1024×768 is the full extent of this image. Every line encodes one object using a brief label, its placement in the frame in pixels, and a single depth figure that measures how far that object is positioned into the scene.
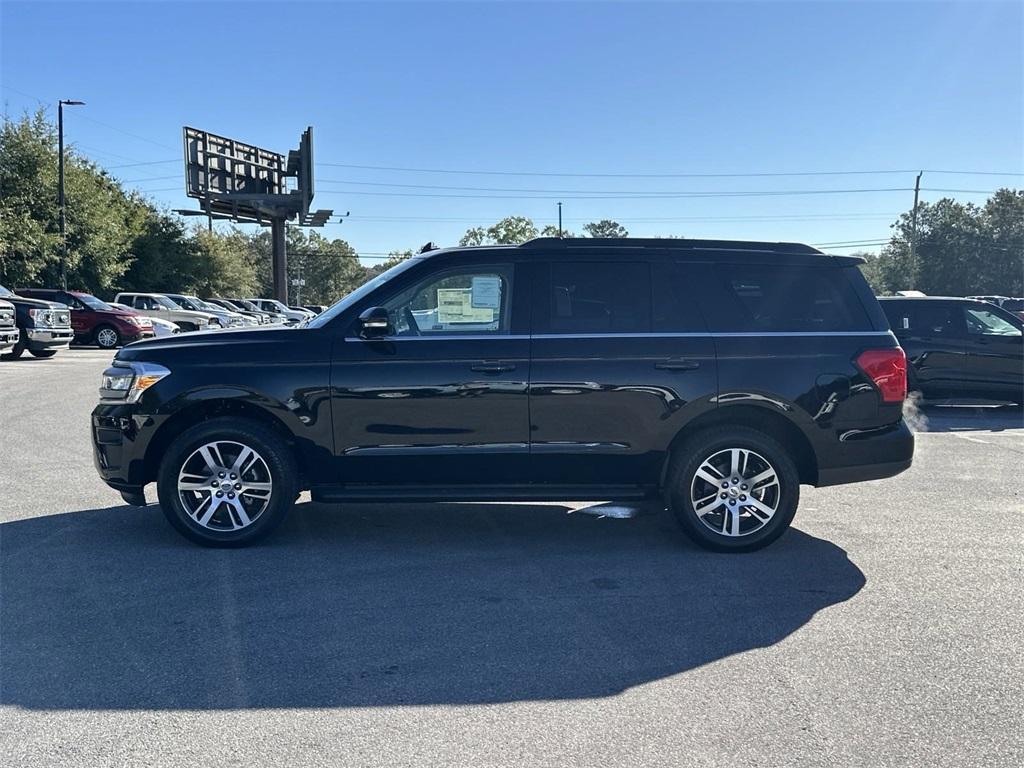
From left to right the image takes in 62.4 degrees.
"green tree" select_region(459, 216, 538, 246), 101.06
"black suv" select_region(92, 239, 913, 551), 5.33
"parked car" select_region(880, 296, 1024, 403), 12.31
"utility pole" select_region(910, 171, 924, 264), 61.91
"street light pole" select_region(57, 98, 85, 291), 34.22
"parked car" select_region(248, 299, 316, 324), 39.15
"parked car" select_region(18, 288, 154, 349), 24.78
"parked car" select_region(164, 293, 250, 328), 30.02
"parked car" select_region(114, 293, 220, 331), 27.47
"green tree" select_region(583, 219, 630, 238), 114.37
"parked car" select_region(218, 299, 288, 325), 39.78
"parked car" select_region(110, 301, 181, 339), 23.15
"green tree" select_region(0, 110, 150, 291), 33.47
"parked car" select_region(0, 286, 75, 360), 19.61
